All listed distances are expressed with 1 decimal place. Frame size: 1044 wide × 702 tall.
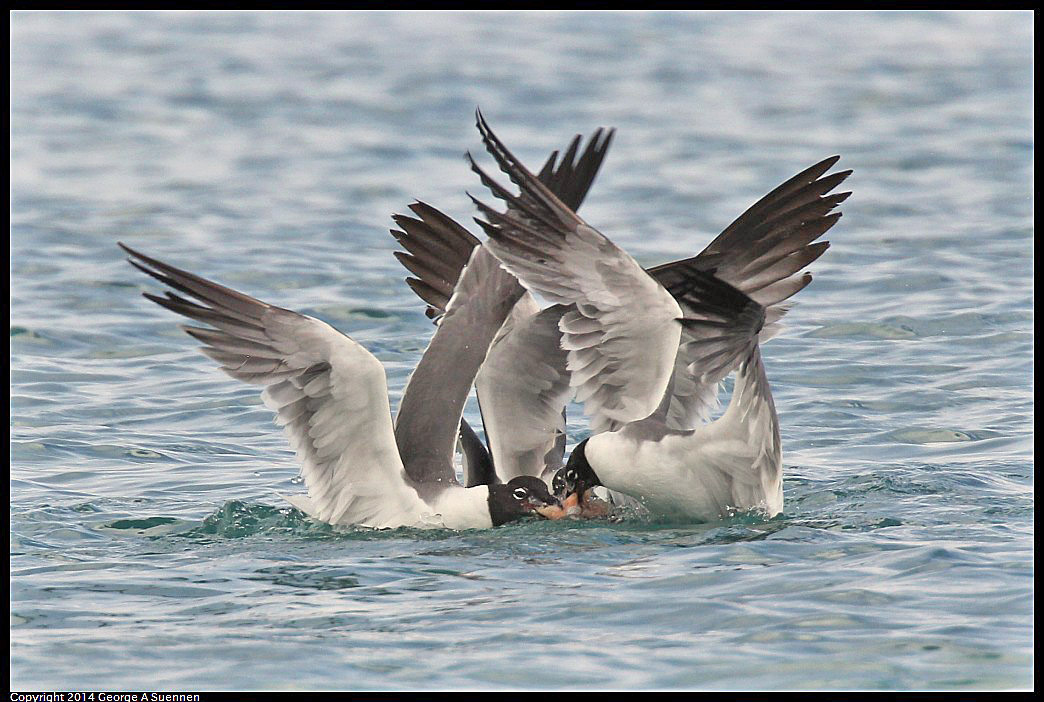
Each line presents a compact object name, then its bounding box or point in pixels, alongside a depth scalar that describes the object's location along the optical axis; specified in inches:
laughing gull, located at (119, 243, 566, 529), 588.1
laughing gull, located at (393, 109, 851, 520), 594.5
